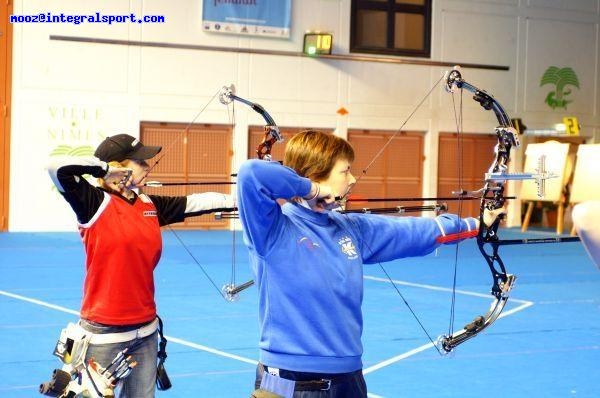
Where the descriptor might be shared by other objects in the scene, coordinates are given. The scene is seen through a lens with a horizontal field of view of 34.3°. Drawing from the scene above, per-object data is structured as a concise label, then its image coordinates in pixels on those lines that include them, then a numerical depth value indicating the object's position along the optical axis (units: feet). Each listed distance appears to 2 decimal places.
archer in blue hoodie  10.03
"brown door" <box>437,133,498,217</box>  69.05
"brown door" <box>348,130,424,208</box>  66.33
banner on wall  60.75
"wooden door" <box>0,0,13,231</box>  56.54
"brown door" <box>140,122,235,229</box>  60.80
